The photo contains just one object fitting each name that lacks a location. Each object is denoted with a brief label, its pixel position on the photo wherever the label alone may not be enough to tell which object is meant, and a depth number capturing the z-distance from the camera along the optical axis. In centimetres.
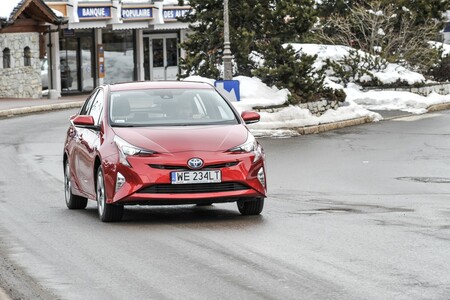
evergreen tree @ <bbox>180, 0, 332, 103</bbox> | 3181
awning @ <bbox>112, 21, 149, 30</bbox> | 5417
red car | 1216
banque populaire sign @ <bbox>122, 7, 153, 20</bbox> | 5463
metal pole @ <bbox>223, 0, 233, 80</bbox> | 3067
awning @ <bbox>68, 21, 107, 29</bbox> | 5094
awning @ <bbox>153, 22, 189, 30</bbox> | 5763
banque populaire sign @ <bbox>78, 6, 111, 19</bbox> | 5125
